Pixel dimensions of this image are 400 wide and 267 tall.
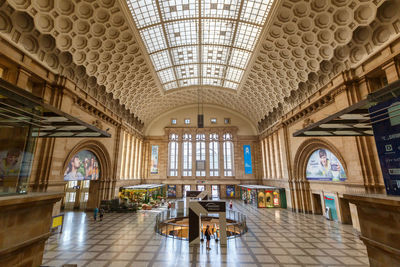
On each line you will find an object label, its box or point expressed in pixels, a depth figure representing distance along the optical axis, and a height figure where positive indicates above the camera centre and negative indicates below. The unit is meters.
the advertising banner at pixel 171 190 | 33.72 -3.00
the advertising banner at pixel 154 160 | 34.16 +2.48
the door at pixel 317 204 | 19.12 -3.20
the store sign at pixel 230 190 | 33.59 -3.08
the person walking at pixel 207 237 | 10.19 -3.55
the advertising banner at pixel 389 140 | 3.75 +0.65
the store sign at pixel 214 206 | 11.26 -1.94
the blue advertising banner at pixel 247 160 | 33.94 +2.31
